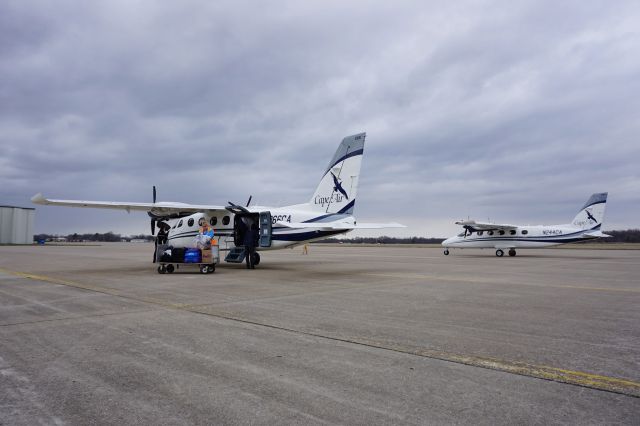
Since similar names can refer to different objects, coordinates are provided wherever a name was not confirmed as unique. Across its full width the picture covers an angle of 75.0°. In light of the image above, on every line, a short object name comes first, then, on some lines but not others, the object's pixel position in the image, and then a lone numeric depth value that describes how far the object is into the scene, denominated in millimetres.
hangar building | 84862
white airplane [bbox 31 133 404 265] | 18797
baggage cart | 17141
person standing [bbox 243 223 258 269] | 20234
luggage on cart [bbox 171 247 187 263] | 17145
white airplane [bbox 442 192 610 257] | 35000
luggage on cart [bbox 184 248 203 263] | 17281
